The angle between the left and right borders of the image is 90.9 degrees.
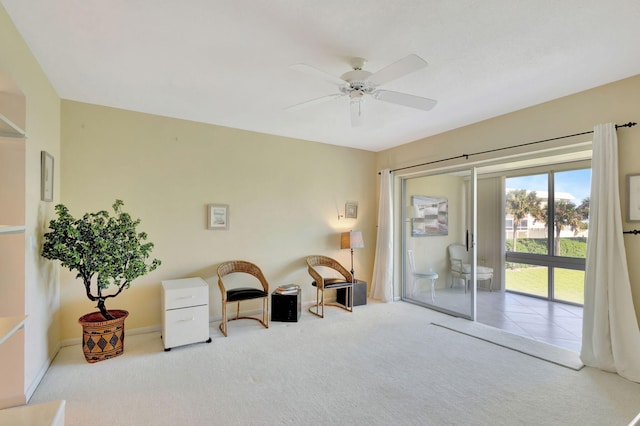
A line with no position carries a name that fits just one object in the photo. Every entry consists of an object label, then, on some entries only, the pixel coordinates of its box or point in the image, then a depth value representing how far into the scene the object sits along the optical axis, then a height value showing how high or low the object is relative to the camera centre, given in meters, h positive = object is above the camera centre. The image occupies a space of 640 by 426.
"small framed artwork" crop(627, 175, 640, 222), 2.85 +0.19
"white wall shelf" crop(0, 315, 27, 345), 1.36 -0.52
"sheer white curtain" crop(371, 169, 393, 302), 5.40 -0.53
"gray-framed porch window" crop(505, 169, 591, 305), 5.06 -0.27
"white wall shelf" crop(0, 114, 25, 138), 1.82 +0.50
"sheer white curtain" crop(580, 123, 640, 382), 2.81 -0.60
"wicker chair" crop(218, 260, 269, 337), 3.85 -0.95
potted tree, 2.87 -0.37
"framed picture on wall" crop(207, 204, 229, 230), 4.30 +0.02
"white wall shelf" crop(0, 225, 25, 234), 1.34 -0.06
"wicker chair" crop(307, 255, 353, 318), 4.60 -0.98
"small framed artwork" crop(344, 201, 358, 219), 5.58 +0.13
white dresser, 3.38 -1.06
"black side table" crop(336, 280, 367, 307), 5.06 -1.25
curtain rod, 2.92 +0.86
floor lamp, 5.15 -0.37
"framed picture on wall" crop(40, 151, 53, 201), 2.79 +0.38
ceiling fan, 2.17 +1.05
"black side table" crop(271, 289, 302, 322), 4.30 -1.23
